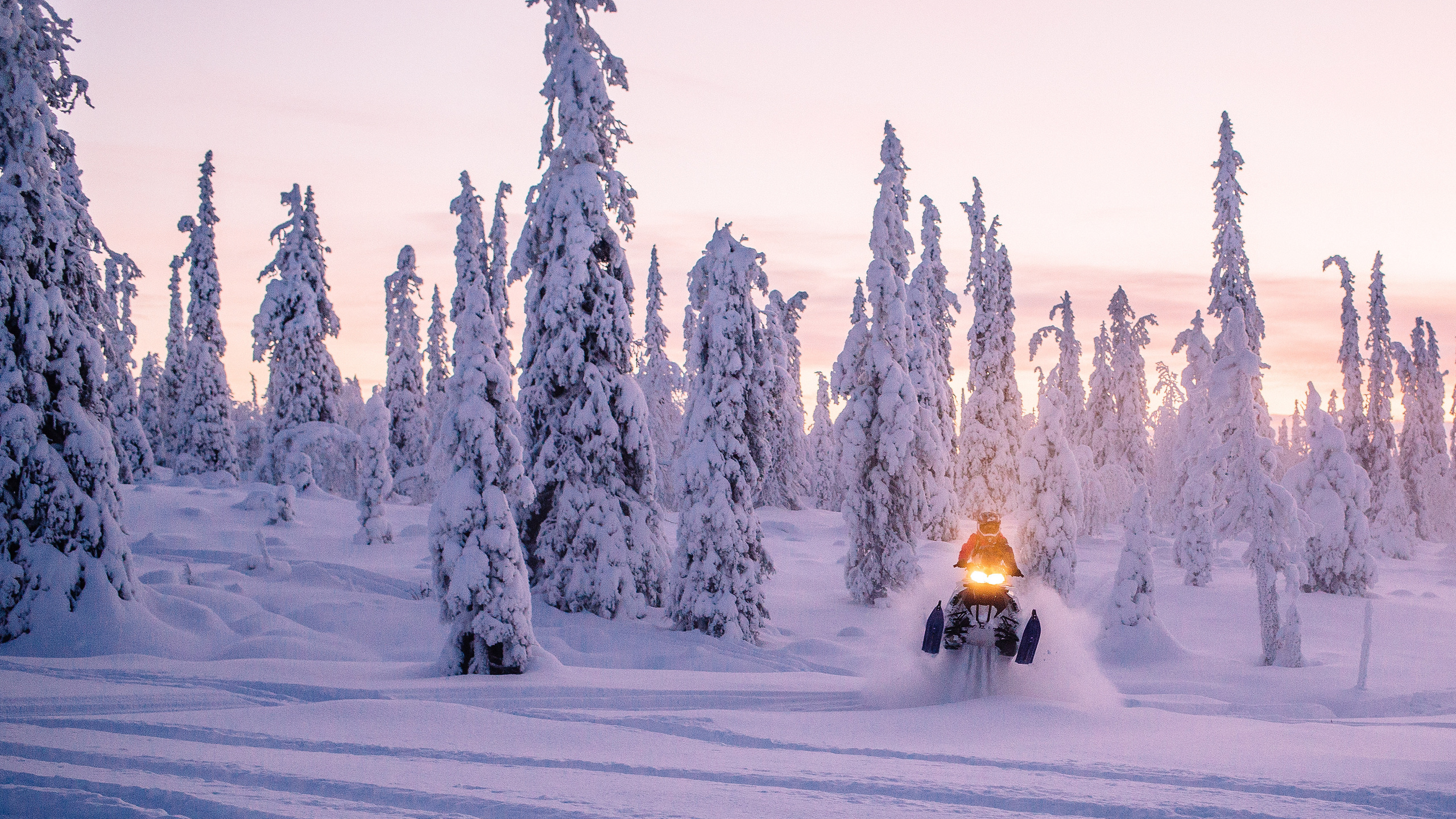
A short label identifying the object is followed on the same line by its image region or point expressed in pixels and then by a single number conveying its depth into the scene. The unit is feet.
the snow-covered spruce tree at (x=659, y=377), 184.65
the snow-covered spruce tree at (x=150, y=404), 186.91
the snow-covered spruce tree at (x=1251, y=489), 70.08
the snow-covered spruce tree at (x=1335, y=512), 104.42
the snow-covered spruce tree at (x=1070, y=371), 176.73
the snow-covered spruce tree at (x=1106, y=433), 165.37
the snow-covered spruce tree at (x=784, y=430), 167.53
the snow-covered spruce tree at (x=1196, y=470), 74.79
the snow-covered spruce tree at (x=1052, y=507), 91.45
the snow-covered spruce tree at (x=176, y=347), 177.47
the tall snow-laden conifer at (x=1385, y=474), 155.53
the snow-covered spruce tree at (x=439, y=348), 187.83
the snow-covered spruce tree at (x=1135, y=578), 72.84
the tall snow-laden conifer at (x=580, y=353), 69.62
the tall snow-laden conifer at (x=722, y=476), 69.92
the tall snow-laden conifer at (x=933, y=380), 93.45
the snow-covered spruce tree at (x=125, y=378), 57.88
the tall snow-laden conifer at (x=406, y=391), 152.05
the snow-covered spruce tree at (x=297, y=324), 117.19
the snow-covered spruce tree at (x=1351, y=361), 144.46
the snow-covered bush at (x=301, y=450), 110.11
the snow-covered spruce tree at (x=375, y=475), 98.94
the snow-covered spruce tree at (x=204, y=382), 140.46
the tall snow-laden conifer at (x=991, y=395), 127.34
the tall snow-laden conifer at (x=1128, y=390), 165.48
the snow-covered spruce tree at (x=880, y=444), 89.04
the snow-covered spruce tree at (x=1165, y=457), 198.90
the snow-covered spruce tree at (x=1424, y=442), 177.37
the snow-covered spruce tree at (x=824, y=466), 205.57
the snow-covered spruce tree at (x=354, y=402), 286.66
